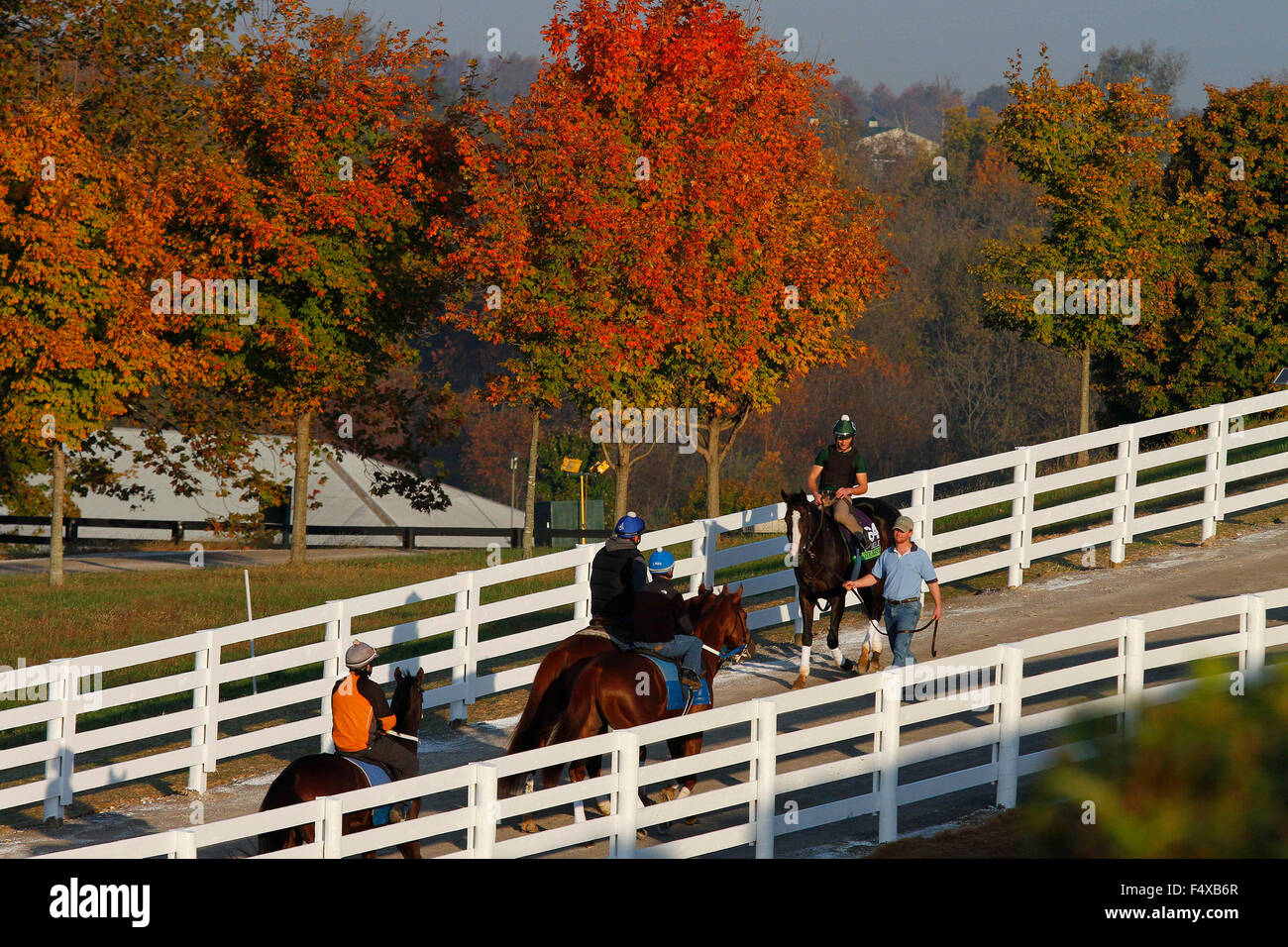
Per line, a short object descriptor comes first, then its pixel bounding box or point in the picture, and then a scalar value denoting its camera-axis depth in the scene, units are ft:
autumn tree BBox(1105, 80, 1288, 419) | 108.68
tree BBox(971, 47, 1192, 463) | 101.86
